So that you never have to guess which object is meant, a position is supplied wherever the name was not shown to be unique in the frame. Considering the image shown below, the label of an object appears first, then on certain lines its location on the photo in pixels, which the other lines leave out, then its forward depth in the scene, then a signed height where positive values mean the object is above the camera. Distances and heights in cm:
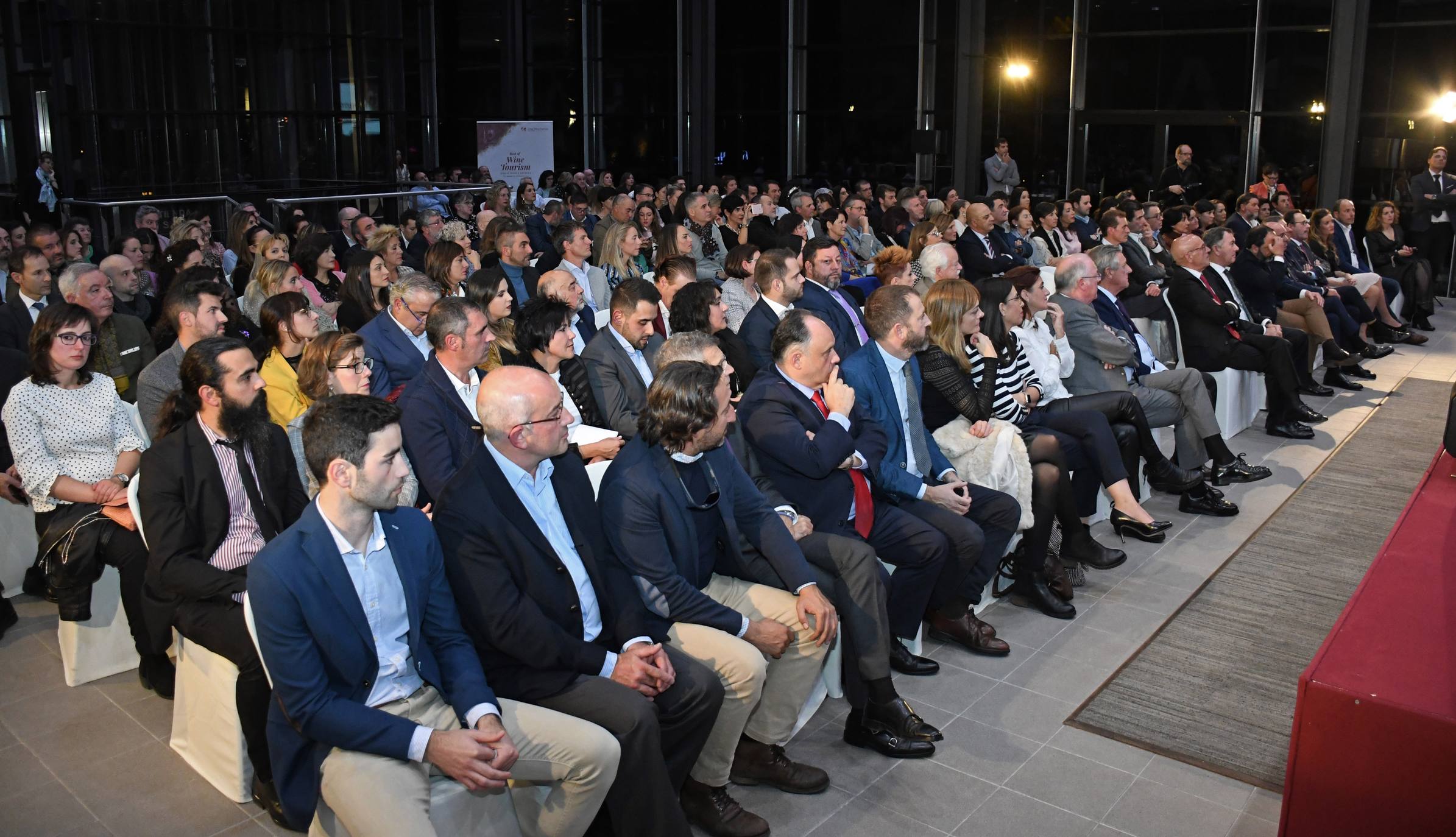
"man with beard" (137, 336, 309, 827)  335 -89
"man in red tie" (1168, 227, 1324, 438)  718 -92
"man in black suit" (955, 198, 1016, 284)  933 -48
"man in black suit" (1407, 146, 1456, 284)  1233 -24
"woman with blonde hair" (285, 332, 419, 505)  413 -62
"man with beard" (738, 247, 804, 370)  586 -51
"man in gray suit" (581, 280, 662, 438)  493 -69
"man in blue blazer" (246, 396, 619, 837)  269 -114
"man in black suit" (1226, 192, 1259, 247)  1031 -24
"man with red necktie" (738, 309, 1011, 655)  402 -91
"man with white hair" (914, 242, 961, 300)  652 -41
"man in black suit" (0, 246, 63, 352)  570 -50
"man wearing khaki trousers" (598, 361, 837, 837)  334 -116
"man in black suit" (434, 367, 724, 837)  297 -108
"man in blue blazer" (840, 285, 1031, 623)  446 -102
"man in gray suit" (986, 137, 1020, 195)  1559 +28
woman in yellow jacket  455 -57
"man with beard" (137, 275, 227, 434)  439 -52
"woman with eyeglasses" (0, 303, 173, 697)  402 -95
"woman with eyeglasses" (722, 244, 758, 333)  677 -53
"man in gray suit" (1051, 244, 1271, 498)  599 -94
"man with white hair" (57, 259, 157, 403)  535 -62
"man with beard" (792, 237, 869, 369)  642 -59
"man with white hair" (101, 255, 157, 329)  625 -49
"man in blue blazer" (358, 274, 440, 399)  502 -61
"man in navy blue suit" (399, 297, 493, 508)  410 -73
